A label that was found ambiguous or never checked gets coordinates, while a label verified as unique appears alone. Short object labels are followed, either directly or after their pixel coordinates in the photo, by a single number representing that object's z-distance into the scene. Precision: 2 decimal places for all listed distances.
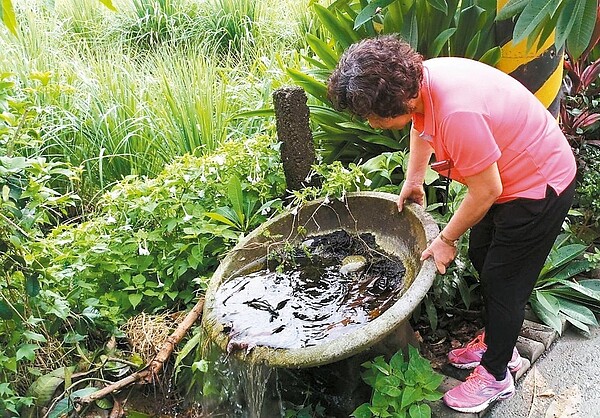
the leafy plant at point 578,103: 3.25
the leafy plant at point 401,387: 2.11
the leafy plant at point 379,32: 3.09
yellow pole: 2.72
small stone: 2.51
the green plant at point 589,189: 3.03
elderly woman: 1.78
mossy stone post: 2.76
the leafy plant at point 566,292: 2.70
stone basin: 1.84
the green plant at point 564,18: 1.97
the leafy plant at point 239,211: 2.85
